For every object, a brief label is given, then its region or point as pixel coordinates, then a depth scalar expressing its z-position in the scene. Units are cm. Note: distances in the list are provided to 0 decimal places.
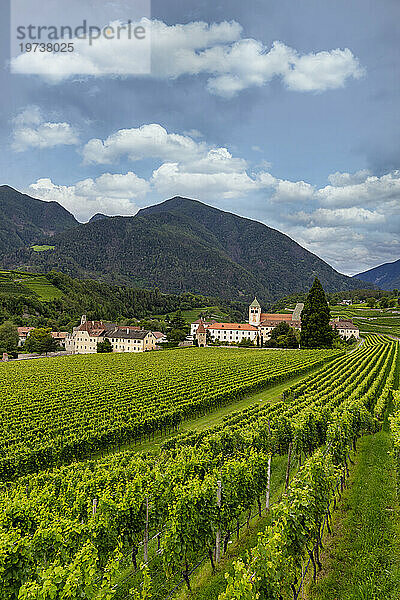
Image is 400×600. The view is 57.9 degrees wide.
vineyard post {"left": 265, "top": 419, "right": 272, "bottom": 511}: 1205
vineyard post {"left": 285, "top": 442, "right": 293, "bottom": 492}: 1482
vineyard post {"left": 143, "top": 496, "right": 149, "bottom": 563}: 947
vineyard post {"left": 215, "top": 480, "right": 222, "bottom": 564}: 948
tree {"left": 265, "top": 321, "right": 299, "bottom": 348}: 9212
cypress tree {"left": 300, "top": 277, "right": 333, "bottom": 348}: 7256
